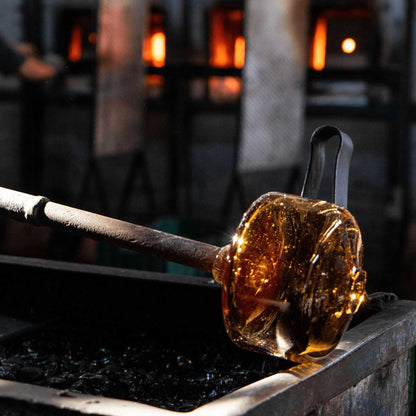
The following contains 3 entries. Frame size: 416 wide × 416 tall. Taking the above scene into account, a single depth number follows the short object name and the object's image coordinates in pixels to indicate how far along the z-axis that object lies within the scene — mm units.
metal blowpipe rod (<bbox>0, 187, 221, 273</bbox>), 1225
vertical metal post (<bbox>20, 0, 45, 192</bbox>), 8383
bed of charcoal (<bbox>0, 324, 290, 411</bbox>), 1355
